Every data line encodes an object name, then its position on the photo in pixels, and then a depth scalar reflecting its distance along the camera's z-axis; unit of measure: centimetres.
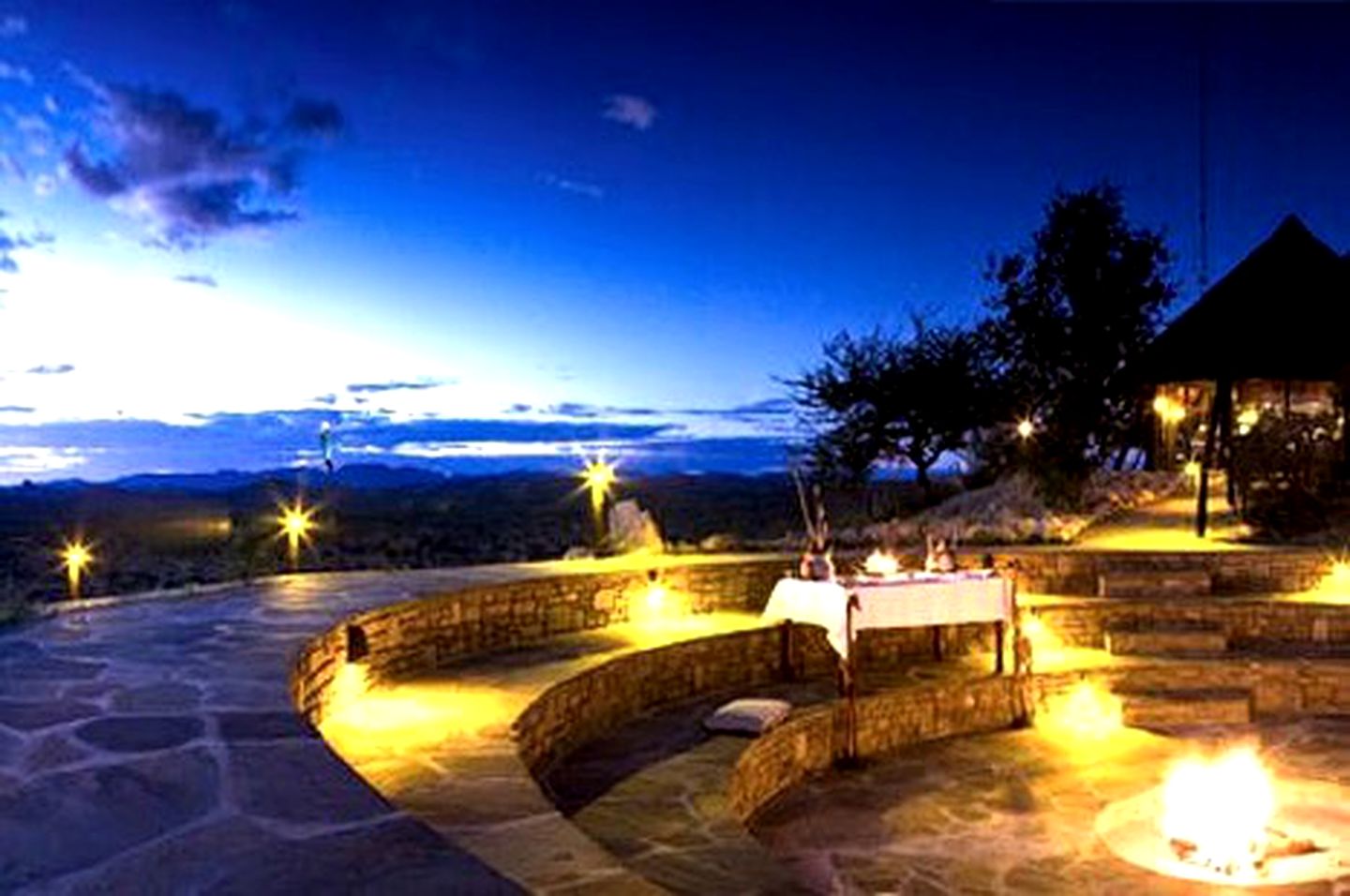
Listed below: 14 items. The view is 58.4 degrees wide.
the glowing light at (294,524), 1327
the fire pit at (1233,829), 673
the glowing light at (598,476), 1462
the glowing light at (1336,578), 1362
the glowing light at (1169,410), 2889
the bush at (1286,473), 1677
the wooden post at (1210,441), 1703
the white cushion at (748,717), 841
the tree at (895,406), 3061
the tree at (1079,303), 3359
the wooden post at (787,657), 1073
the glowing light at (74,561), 1238
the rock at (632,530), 1599
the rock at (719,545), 1601
